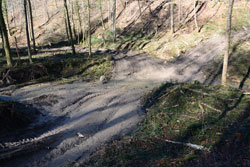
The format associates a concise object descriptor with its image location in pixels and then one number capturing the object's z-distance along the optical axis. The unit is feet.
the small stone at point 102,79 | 62.85
